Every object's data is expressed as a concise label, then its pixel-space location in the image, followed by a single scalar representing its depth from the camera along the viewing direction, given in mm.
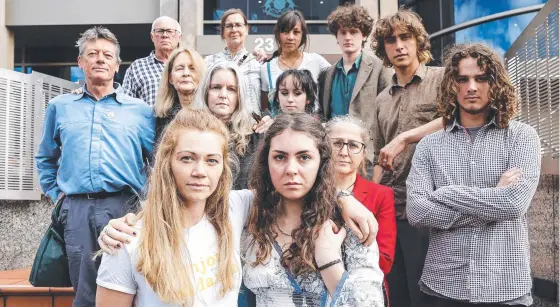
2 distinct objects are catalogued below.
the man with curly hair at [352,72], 4324
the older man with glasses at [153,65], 5047
